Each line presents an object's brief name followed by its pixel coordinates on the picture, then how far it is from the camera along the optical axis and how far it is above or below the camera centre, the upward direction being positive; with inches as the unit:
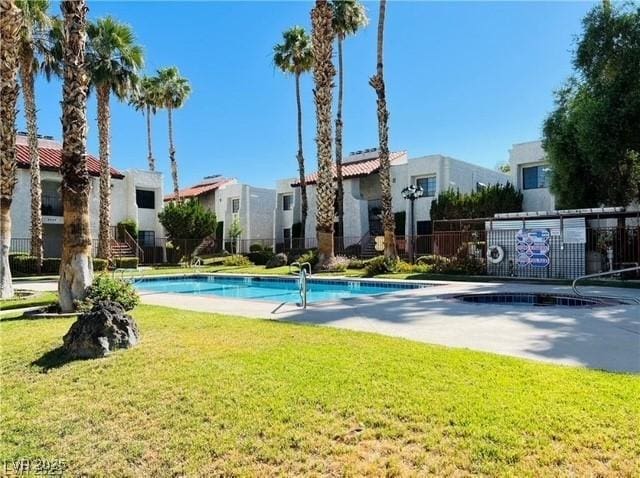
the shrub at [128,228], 1339.8 +66.2
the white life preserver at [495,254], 832.3 -14.7
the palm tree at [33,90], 828.0 +341.0
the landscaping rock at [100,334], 259.6 -47.4
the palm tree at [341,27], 1285.3 +618.9
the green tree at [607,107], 665.0 +207.4
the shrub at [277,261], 1140.5 -29.9
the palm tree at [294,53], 1422.2 +599.3
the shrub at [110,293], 394.3 -35.9
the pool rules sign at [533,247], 792.9 -3.2
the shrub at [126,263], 1127.0 -28.4
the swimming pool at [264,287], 685.3 -64.6
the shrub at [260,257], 1301.7 -22.1
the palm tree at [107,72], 1024.9 +399.4
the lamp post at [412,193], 1005.8 +115.8
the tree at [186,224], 1337.4 +77.9
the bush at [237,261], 1240.2 -30.9
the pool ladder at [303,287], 424.2 -35.8
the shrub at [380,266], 881.5 -35.8
